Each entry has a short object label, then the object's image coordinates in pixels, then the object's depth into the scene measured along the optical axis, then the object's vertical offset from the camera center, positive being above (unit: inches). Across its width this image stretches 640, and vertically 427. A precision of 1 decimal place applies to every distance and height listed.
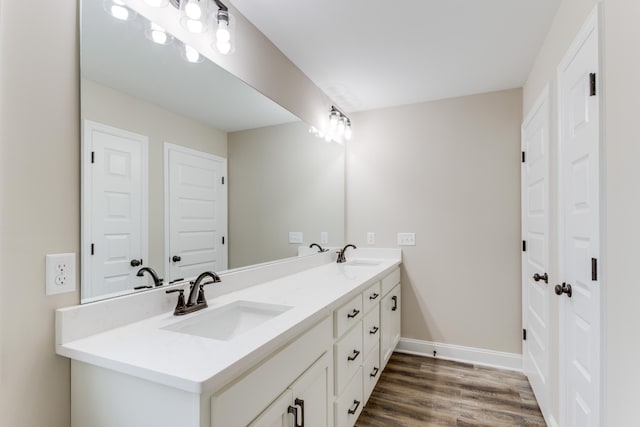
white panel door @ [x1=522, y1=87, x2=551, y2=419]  75.2 -9.2
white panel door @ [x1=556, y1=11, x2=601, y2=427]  48.3 -2.5
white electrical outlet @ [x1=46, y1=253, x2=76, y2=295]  38.5 -7.3
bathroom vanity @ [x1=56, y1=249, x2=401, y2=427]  33.0 -18.1
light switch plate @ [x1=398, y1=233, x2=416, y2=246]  117.2 -9.2
